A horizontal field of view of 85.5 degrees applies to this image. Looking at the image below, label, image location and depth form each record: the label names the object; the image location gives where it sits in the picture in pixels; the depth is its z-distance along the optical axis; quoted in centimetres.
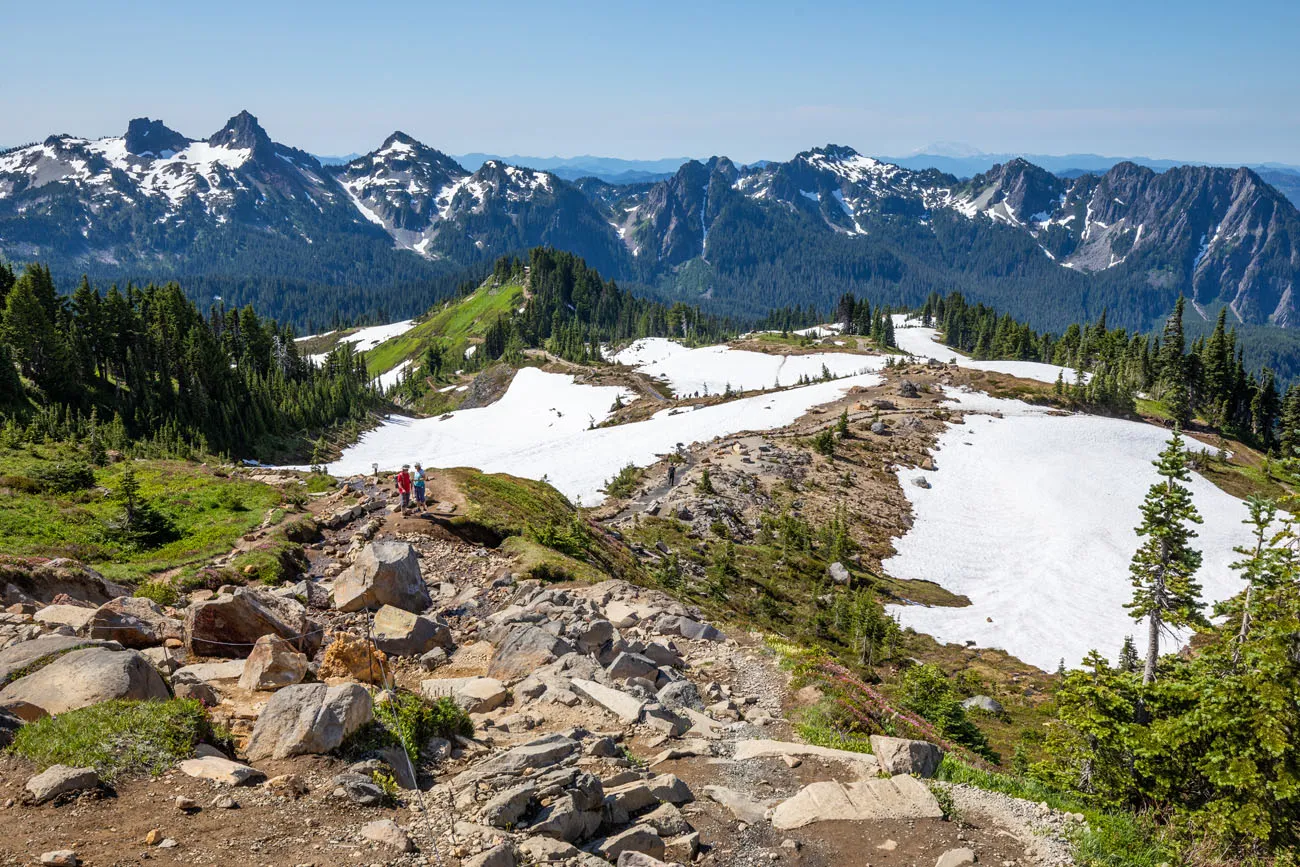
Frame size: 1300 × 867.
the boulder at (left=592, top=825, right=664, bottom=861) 1061
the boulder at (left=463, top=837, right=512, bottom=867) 947
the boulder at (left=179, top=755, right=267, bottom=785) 1080
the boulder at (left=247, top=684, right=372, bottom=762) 1185
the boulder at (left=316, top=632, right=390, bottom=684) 1550
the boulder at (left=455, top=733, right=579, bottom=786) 1206
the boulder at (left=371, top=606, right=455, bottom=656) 1853
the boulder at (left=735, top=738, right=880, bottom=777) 1413
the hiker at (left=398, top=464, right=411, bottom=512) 2973
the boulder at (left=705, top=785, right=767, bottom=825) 1230
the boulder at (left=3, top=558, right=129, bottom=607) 1902
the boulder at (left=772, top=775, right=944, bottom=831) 1227
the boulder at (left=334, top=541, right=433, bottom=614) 2092
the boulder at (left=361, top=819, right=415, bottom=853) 983
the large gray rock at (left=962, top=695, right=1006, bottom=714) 3266
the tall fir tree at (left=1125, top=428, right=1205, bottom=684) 2089
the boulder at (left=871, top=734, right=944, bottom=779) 1371
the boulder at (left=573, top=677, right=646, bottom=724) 1555
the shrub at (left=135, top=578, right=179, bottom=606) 1995
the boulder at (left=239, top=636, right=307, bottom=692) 1476
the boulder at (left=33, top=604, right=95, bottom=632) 1590
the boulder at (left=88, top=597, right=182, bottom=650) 1557
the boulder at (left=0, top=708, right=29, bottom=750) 1080
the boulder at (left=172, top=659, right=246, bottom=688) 1480
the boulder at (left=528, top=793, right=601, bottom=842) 1061
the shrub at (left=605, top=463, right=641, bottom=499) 5741
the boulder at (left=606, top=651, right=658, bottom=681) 1793
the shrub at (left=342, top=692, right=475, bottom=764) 1235
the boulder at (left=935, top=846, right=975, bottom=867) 1102
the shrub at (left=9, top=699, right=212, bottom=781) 1059
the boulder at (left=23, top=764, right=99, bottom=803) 978
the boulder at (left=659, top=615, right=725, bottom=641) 2227
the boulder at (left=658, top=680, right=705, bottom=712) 1692
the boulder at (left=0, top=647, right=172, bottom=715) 1201
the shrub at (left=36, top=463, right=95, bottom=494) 3044
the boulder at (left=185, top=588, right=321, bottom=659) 1664
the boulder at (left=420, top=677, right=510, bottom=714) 1565
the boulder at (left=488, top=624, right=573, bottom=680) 1773
